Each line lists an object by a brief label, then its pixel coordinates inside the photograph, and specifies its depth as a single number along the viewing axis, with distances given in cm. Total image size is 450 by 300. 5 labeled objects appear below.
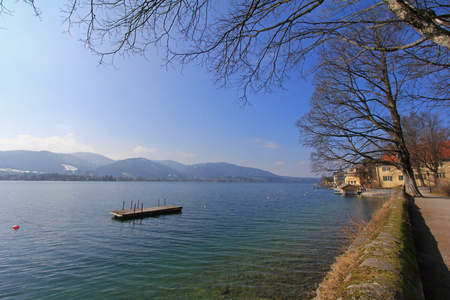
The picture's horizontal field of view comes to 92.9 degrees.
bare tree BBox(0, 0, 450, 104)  407
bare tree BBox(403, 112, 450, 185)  3262
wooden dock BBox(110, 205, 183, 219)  2381
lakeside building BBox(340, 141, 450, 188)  4562
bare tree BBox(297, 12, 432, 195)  1655
